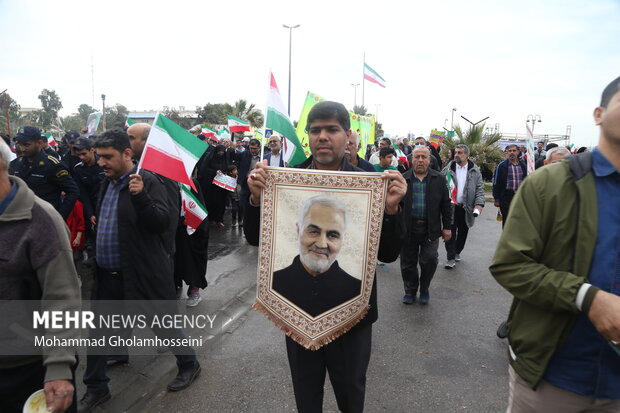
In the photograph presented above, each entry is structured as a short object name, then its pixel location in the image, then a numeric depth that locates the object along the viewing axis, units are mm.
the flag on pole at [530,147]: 5020
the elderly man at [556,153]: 5000
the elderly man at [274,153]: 8803
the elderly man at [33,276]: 1808
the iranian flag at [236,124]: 14063
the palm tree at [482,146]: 16844
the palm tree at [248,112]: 42531
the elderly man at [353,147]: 5367
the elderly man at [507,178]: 7281
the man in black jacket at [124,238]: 2943
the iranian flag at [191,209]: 4613
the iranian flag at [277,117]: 2545
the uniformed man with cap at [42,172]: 5086
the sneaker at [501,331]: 4285
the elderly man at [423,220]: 5141
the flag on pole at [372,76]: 8631
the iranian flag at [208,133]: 13650
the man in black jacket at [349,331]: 2076
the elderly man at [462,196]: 6707
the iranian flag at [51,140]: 13395
